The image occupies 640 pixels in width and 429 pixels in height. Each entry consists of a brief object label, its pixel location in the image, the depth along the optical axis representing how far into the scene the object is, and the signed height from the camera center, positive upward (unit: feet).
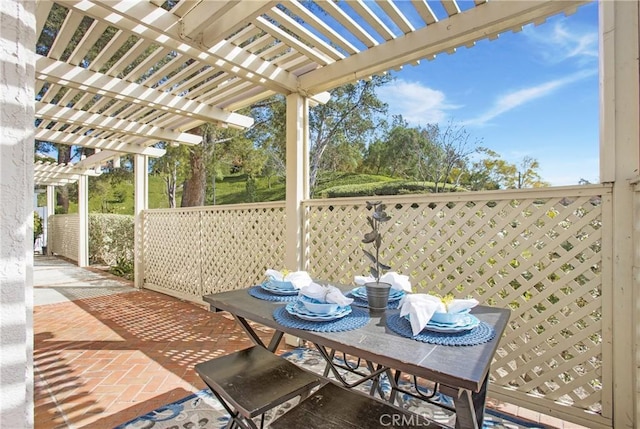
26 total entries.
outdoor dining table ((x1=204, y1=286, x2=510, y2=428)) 3.55 -1.66
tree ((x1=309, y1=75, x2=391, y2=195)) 31.27 +8.96
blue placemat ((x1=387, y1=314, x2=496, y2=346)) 4.25 -1.63
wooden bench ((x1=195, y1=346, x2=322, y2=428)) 4.94 -2.76
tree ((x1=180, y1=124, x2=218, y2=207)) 26.28 +3.79
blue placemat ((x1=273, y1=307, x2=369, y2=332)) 4.78 -1.63
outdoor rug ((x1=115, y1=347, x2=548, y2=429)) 7.05 -4.43
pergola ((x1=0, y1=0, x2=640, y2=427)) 3.08 +4.22
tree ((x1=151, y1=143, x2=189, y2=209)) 25.21 +3.95
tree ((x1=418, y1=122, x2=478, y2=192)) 26.68 +4.93
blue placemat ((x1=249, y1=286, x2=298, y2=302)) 6.31 -1.61
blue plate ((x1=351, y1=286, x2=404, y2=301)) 6.16 -1.53
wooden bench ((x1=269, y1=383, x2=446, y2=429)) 4.43 -2.79
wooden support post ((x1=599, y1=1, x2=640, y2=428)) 6.40 +0.48
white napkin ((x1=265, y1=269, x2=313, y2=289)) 6.63 -1.31
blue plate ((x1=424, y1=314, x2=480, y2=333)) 4.48 -1.53
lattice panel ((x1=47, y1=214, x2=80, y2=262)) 31.60 -2.32
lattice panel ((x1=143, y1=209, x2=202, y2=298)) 17.33 -2.07
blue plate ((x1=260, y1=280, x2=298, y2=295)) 6.51 -1.52
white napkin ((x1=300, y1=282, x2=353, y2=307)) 5.21 -1.29
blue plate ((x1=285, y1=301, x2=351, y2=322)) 4.98 -1.54
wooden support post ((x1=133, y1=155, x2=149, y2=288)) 20.43 +0.48
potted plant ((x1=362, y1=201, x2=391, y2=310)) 5.42 -1.23
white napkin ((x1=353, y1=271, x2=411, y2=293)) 6.24 -1.28
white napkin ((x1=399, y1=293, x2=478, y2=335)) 4.48 -1.31
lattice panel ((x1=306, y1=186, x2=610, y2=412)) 7.01 -1.34
